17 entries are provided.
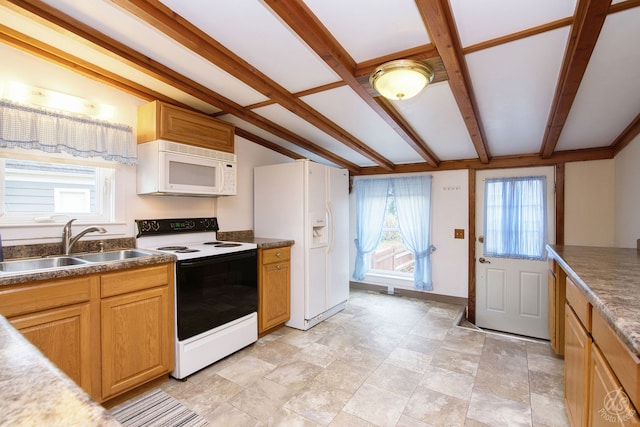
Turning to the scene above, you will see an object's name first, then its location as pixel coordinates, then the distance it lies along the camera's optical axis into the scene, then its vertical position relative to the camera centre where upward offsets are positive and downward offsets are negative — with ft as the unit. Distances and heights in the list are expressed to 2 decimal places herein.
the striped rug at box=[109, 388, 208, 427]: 5.88 -4.00
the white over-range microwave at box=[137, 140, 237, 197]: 8.03 +1.24
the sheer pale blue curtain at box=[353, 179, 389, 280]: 15.38 -0.04
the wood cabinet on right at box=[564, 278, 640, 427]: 2.84 -1.84
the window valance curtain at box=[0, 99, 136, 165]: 6.25 +1.83
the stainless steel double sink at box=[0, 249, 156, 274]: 6.17 -1.03
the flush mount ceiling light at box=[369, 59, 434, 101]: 5.98 +2.73
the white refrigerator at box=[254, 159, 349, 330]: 10.60 -0.38
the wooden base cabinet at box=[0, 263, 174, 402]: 5.20 -2.13
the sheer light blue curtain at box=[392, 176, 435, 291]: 14.26 -0.27
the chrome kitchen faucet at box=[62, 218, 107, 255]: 6.95 -0.56
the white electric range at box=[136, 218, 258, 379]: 7.34 -2.03
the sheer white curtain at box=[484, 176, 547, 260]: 12.17 -0.10
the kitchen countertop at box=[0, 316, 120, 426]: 1.53 -1.04
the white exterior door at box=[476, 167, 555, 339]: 12.09 -2.90
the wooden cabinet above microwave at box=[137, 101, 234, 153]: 8.09 +2.46
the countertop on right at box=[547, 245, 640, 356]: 2.74 -0.91
